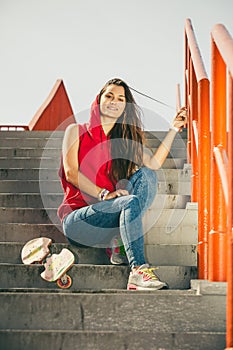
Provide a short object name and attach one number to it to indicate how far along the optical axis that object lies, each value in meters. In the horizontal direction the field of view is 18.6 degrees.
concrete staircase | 2.64
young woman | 3.49
